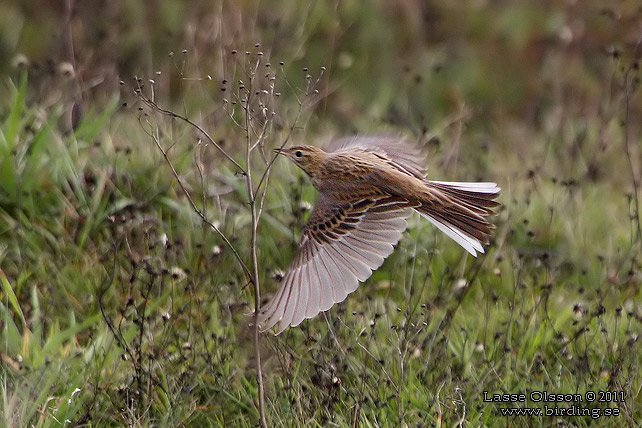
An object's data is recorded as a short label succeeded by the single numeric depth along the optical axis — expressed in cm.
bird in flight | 705
